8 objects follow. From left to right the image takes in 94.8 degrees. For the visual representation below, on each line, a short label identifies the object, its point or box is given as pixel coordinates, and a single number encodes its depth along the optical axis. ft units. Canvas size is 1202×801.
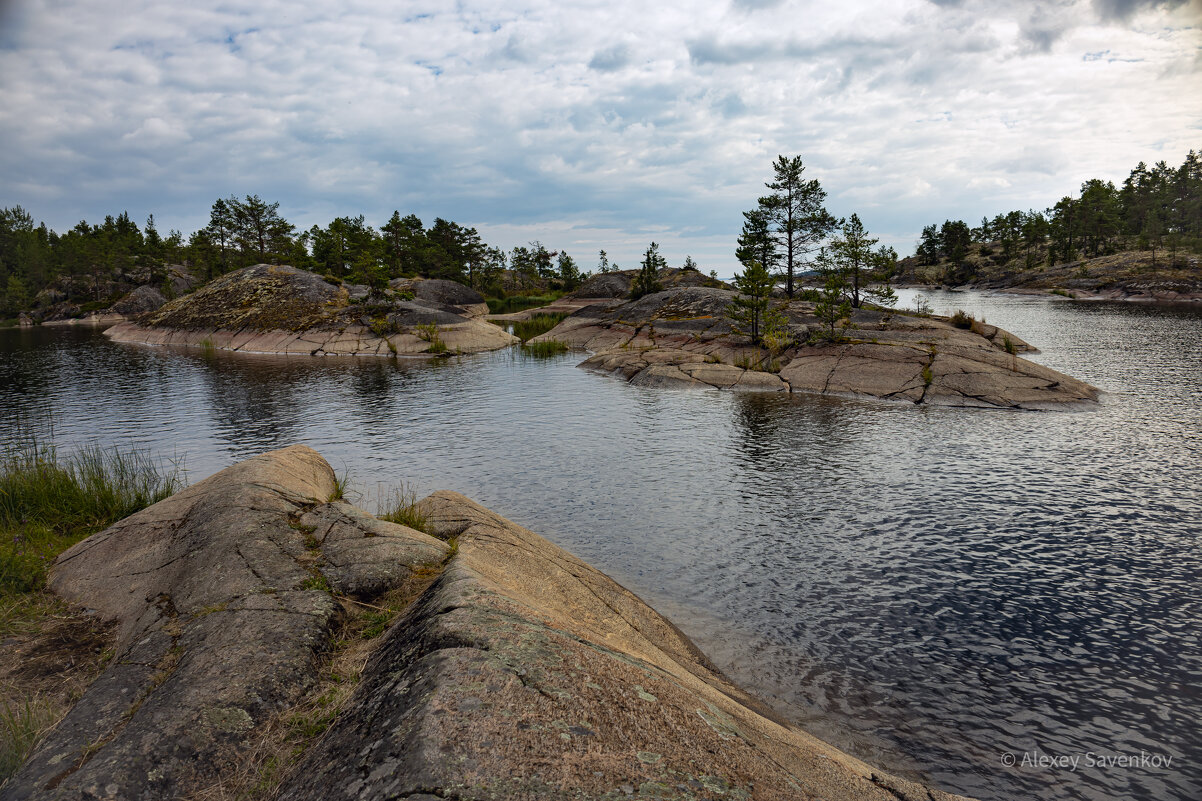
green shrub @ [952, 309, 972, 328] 122.01
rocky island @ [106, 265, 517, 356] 172.04
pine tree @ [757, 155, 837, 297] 163.84
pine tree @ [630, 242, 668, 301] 215.10
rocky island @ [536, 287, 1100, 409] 82.99
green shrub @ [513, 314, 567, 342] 211.22
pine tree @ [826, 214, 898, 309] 131.64
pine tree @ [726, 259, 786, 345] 119.65
